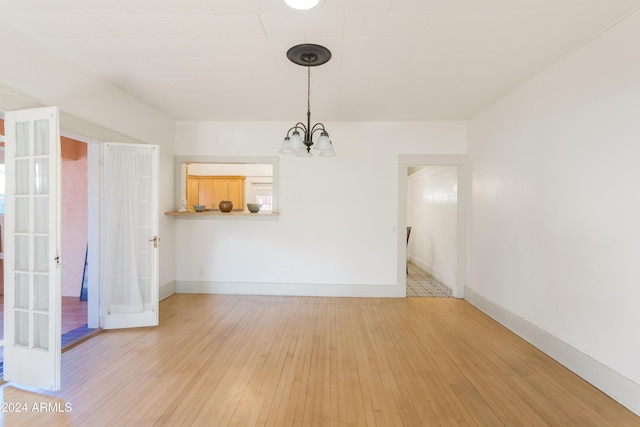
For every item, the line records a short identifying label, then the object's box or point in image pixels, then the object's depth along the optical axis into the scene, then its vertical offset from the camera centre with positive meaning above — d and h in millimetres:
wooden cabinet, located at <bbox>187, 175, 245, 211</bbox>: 7312 +530
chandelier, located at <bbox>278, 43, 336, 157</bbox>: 2443 +768
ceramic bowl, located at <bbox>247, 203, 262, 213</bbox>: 4348 +43
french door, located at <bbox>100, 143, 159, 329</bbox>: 3232 -313
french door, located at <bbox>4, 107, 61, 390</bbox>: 2156 -289
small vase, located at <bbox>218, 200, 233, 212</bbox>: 4426 +57
